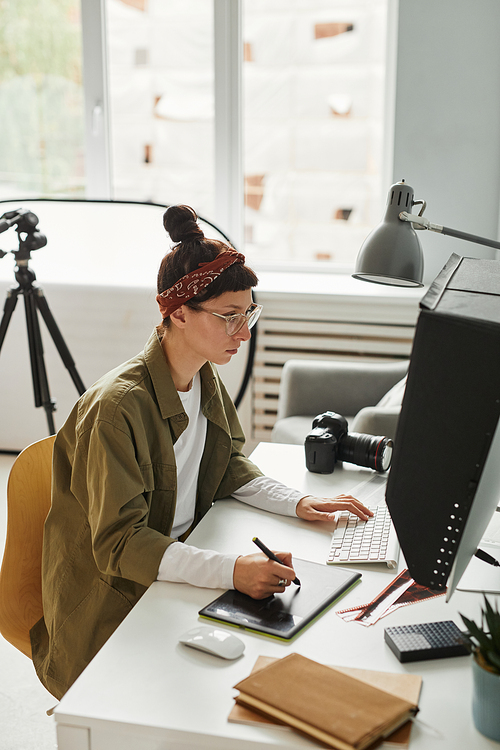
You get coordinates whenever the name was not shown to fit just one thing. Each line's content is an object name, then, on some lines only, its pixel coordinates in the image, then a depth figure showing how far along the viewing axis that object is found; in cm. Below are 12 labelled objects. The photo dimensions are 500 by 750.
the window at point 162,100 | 350
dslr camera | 164
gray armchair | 275
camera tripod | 267
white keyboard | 120
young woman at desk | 113
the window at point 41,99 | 365
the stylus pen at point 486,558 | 118
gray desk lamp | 133
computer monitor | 78
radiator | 317
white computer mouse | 92
